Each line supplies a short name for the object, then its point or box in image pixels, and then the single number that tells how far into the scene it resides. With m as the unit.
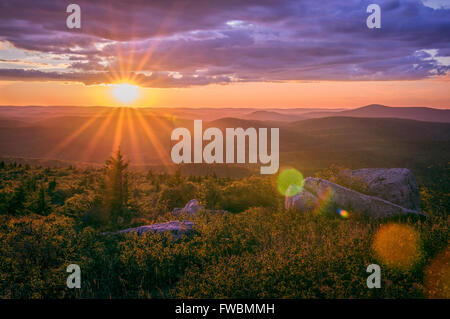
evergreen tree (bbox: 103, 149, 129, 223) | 13.91
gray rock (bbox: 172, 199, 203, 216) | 11.09
